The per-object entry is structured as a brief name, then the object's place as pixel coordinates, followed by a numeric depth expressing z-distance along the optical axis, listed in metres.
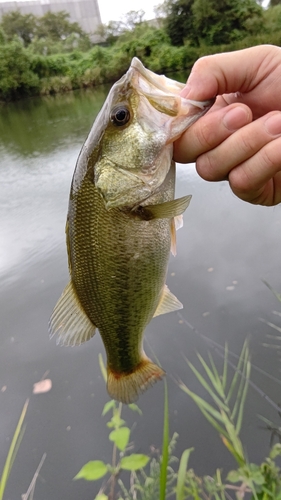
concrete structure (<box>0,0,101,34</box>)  84.69
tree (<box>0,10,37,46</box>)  58.16
